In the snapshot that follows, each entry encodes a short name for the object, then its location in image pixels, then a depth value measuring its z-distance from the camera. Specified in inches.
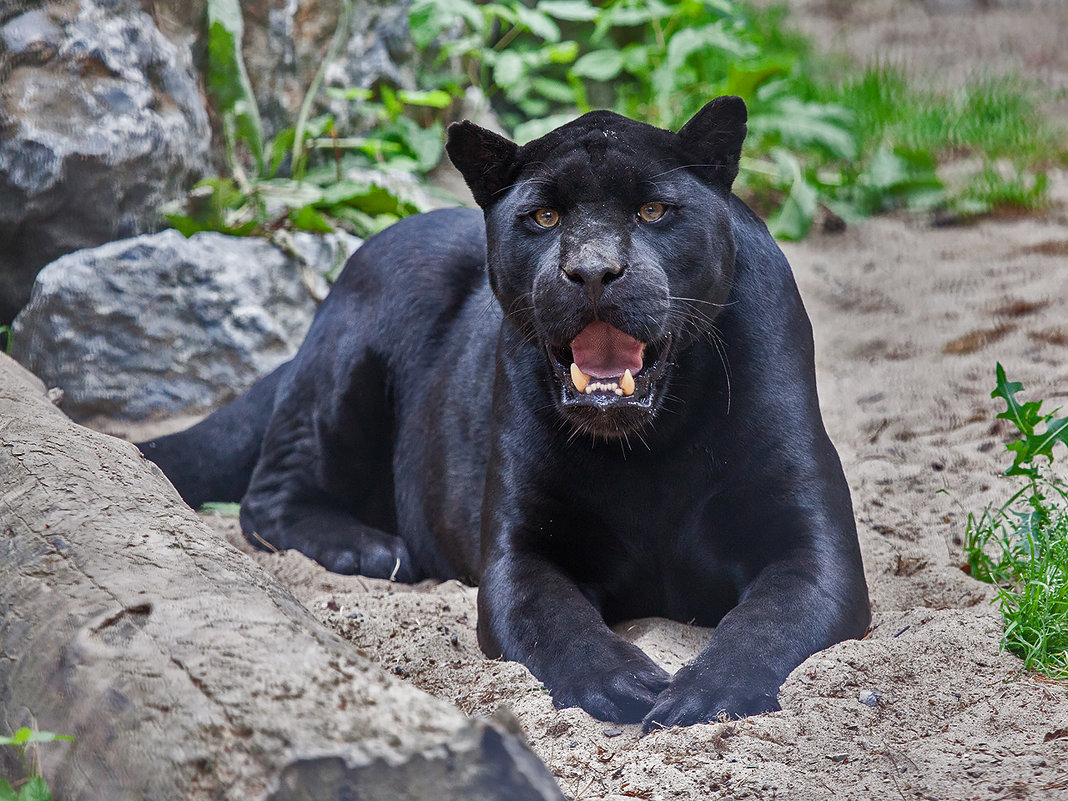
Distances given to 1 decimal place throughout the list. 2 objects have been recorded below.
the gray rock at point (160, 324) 402.0
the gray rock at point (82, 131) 396.8
